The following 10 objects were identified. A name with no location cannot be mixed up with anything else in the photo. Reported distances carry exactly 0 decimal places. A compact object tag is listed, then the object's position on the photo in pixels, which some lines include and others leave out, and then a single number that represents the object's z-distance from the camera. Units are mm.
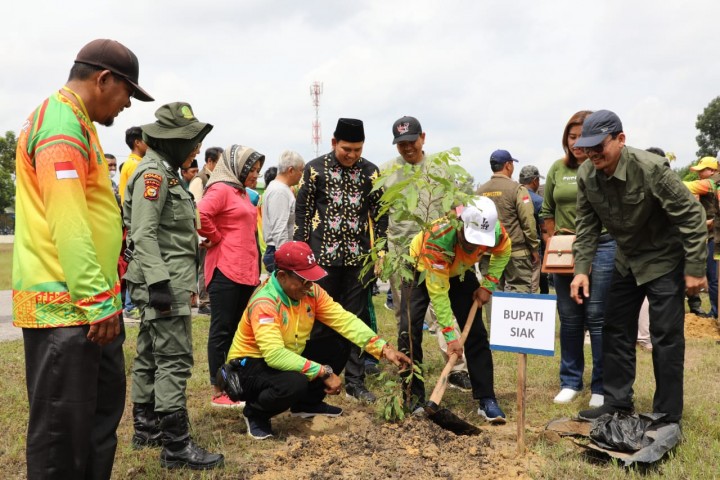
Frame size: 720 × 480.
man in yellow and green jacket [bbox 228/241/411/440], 3887
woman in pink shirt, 4504
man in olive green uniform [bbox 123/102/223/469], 3352
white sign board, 3445
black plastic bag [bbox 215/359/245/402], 3958
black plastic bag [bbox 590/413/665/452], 3414
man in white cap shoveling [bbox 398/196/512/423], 4016
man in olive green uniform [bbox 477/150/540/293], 6371
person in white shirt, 6625
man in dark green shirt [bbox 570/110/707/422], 3645
